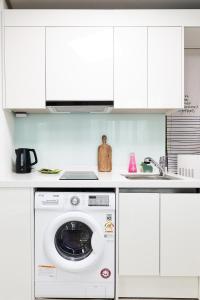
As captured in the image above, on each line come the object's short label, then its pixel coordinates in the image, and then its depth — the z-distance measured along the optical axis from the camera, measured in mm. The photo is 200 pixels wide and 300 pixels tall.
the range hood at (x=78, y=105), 2135
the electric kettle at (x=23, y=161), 2254
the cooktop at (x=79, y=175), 1868
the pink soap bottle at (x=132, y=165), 2411
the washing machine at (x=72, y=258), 1745
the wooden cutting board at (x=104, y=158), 2410
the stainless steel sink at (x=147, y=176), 2145
